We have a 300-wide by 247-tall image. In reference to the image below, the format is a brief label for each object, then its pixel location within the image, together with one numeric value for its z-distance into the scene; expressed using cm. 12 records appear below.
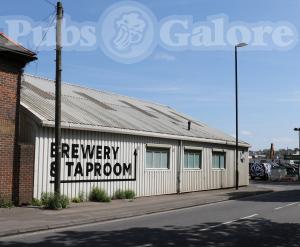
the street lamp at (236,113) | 3275
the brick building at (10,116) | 1812
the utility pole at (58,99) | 1791
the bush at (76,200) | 2071
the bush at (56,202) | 1766
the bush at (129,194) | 2339
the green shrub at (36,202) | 1875
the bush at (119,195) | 2314
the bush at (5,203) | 1778
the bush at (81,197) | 2109
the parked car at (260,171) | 5547
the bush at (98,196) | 2161
